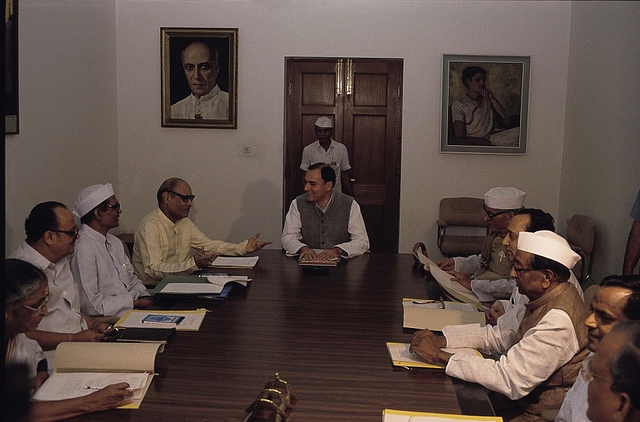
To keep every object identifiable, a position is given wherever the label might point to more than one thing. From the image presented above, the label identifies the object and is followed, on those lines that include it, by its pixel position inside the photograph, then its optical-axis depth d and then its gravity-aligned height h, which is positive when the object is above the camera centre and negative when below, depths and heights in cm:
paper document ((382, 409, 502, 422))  174 -70
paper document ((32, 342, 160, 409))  188 -67
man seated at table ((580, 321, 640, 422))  128 -45
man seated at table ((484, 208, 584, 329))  280 -34
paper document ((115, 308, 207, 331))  249 -68
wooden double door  661 +23
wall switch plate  671 -6
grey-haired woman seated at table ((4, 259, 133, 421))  166 -49
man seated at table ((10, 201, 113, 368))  264 -44
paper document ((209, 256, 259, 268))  371 -67
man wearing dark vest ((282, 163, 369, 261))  450 -48
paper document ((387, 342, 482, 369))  217 -70
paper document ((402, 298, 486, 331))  261 -67
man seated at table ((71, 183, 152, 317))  314 -60
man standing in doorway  651 -10
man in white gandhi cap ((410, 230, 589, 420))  213 -65
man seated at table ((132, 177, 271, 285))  378 -62
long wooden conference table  183 -71
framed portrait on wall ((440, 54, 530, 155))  654 +43
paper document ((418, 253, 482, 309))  326 -70
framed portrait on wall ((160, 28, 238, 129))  657 +64
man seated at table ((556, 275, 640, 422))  191 -46
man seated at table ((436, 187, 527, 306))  379 -55
